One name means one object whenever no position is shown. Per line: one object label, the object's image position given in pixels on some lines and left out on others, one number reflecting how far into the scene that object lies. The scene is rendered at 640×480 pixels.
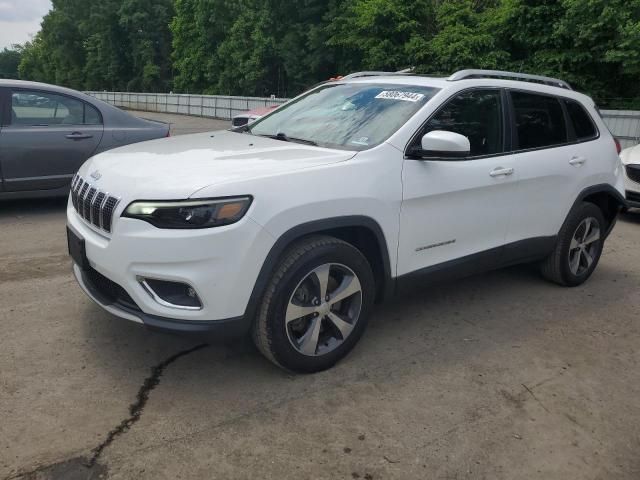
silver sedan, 6.20
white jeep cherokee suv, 2.80
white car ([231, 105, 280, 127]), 10.01
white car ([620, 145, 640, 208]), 7.71
